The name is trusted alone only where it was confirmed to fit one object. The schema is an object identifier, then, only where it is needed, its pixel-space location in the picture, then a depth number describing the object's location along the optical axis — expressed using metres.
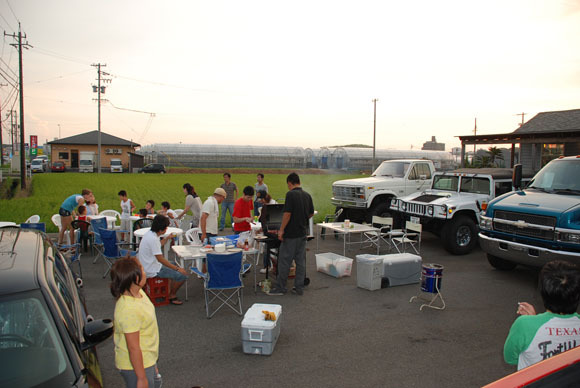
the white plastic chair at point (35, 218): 10.04
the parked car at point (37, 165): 49.64
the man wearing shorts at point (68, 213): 9.45
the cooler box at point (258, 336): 4.88
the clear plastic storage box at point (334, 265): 8.30
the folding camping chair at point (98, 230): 8.63
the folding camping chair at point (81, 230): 9.62
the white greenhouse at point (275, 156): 62.97
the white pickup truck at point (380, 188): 12.63
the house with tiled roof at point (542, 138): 15.99
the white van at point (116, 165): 51.19
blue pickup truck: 6.89
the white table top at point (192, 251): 6.78
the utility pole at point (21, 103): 26.36
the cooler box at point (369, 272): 7.42
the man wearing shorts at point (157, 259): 6.00
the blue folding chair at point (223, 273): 6.02
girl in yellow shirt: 2.90
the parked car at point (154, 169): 52.62
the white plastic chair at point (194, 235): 8.81
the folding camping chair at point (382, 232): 9.85
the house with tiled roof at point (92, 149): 58.81
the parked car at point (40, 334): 2.43
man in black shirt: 7.02
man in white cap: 8.10
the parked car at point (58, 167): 51.41
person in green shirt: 2.56
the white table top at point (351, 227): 9.55
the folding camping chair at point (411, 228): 9.53
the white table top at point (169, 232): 8.44
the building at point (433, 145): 109.73
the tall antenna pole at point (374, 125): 47.00
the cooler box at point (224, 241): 7.48
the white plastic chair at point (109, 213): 11.97
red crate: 6.49
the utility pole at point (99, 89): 44.69
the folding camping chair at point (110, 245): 7.85
